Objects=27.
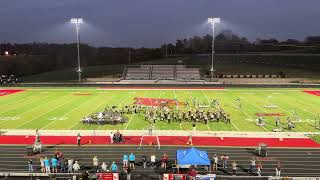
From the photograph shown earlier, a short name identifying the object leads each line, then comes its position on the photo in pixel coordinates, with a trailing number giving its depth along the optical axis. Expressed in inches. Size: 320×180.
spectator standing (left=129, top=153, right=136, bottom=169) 849.6
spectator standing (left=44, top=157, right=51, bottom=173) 816.3
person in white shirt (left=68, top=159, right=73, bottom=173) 822.5
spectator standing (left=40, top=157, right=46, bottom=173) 824.9
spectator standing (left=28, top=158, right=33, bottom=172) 825.0
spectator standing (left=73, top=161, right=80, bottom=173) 808.6
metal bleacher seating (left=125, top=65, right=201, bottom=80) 2933.1
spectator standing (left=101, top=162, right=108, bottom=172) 809.5
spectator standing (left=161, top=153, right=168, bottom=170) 847.1
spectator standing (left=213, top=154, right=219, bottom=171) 848.3
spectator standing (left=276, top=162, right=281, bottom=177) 785.7
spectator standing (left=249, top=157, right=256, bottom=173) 830.5
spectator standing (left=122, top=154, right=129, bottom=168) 845.8
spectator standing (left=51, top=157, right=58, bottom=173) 823.7
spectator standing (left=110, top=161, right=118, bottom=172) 796.6
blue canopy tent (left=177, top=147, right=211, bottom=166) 787.4
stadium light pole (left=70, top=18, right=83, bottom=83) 2422.6
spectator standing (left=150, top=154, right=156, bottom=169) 867.4
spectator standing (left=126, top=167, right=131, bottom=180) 765.4
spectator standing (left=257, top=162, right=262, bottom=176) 807.7
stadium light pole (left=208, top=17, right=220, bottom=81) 2490.2
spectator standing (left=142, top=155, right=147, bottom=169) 864.7
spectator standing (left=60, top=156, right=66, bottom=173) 837.7
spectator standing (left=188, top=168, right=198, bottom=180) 727.7
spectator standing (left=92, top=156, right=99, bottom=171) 846.5
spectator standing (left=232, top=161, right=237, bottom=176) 820.0
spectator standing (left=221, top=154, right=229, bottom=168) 864.3
